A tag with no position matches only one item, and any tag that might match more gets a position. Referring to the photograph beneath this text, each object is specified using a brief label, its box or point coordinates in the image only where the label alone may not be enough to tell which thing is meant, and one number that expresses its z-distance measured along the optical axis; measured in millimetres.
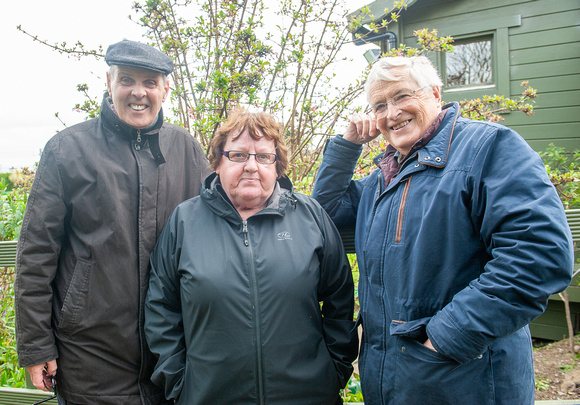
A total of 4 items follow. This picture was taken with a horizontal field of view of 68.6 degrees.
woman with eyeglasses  1819
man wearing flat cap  1962
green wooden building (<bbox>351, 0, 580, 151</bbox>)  6512
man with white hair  1370
